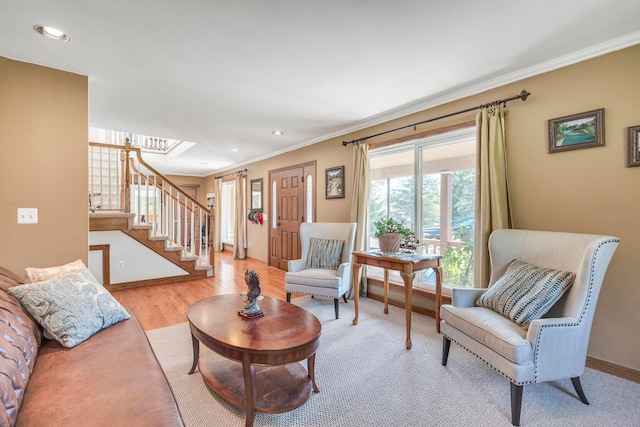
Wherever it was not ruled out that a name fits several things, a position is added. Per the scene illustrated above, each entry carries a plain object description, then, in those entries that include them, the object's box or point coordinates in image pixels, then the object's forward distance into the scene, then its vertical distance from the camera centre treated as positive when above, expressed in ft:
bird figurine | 6.48 -1.91
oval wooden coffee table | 5.03 -2.51
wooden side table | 8.29 -1.63
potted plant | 9.68 -0.75
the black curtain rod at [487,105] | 8.30 +3.44
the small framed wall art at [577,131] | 7.14 +2.14
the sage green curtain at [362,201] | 12.87 +0.54
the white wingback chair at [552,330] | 5.30 -2.39
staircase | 14.46 +0.17
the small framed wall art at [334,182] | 14.58 +1.61
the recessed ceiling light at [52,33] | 6.35 +4.11
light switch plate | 7.57 -0.07
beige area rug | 5.39 -3.89
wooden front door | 17.53 +0.06
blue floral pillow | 4.99 -1.75
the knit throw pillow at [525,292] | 5.96 -1.76
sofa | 3.33 -2.36
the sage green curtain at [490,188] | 8.54 +0.77
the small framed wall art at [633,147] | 6.61 +1.55
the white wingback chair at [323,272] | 10.54 -2.35
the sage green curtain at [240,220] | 23.27 -0.59
